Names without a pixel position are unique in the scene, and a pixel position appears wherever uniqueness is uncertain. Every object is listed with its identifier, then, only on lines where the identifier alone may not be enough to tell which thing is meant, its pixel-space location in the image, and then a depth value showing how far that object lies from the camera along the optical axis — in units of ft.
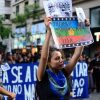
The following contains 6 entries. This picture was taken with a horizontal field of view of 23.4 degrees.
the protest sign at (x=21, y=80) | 19.15
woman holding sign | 7.16
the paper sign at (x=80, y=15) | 8.01
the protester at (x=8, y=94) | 9.42
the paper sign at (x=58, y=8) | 8.02
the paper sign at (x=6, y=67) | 19.01
